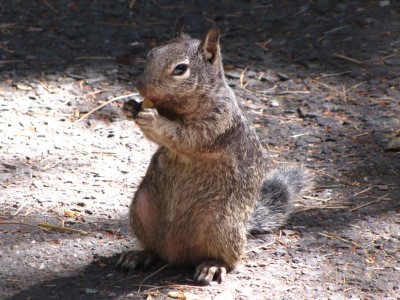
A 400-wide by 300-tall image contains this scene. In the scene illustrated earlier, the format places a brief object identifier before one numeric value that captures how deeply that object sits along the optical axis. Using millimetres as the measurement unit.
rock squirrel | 7988
